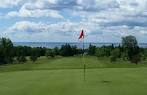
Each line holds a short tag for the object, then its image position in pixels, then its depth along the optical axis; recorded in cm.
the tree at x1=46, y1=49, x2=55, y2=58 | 13250
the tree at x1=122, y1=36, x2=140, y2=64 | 10661
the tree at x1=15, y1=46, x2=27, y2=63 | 9670
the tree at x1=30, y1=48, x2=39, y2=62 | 9862
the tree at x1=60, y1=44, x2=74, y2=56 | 14912
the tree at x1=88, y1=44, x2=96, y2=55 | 15700
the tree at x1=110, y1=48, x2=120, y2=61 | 9725
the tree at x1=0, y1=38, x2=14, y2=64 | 9362
